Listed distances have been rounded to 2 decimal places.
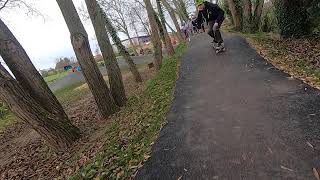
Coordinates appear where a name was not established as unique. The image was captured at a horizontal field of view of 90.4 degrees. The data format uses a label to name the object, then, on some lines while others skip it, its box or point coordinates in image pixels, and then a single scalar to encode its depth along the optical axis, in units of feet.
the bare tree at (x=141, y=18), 98.44
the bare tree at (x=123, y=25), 92.24
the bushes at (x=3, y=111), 34.81
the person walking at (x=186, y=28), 43.18
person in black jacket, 17.92
